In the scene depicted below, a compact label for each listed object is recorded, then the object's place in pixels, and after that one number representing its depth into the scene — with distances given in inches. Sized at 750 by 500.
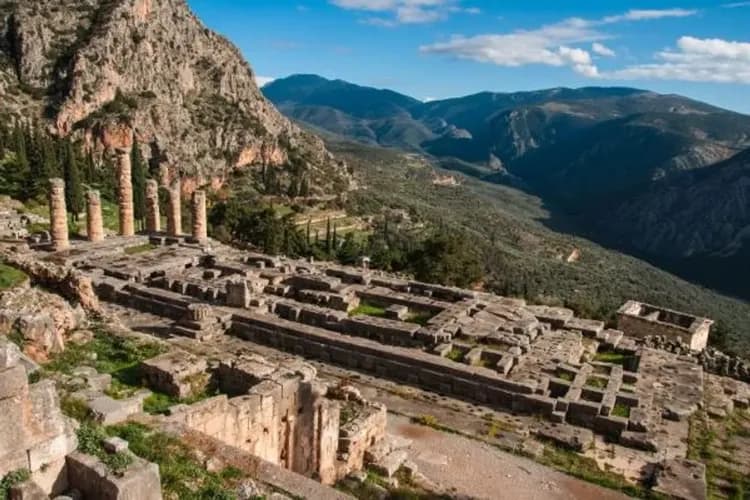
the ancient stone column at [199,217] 1427.2
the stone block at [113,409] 387.2
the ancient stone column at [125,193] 1440.7
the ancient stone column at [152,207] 1502.2
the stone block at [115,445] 307.3
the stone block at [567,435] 631.0
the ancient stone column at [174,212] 1472.7
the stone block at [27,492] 267.8
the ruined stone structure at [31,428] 275.1
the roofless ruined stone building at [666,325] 1035.9
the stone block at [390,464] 538.0
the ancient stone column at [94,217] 1337.4
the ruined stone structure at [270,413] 466.9
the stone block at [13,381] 272.5
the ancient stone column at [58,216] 1252.5
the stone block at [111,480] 278.8
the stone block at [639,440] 634.4
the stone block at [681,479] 535.2
